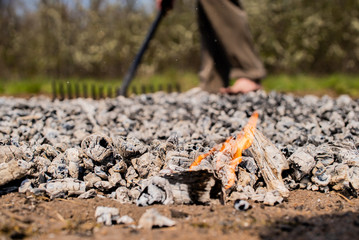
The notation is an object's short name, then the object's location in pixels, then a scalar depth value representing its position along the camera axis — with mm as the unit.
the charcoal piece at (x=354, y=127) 2390
